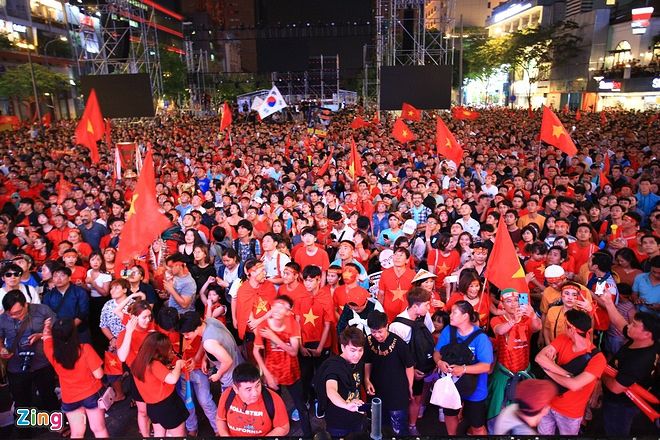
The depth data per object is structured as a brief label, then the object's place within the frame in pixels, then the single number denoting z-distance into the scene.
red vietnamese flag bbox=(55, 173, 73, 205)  8.43
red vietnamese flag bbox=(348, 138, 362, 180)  9.70
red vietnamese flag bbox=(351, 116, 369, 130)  17.28
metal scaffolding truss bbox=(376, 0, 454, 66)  19.30
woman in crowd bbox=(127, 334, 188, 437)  3.40
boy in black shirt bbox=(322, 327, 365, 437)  3.12
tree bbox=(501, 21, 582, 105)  41.41
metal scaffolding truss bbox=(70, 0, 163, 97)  17.05
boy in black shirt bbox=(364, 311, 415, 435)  3.52
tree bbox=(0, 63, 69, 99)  28.64
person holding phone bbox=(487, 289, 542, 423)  3.93
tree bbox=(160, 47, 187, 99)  39.88
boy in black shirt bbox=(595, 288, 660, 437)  3.25
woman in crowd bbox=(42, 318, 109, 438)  3.58
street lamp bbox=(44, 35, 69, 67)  39.34
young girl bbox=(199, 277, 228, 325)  4.44
